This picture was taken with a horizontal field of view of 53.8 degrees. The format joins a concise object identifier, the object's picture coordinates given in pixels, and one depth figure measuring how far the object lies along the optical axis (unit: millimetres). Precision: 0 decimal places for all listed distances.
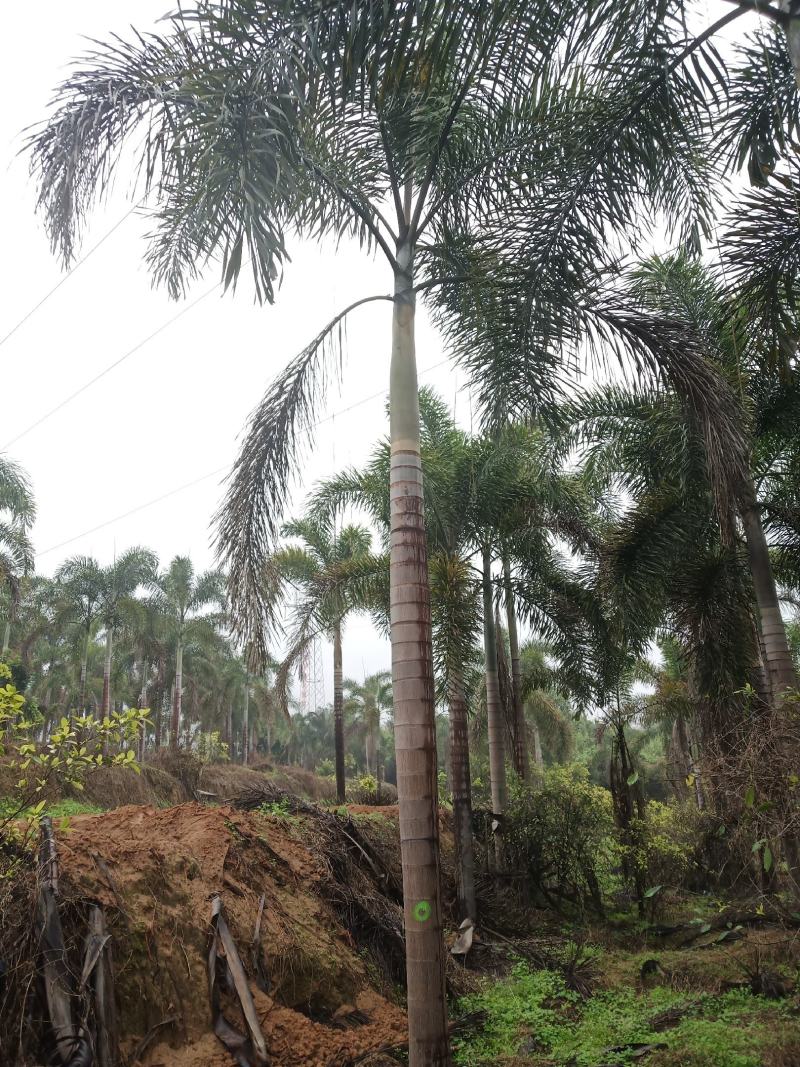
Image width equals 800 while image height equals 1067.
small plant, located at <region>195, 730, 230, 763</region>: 30516
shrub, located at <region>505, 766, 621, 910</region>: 13930
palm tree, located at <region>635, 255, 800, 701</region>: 9508
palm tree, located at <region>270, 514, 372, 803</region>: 14281
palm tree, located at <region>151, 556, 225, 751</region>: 36562
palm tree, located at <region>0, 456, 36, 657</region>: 22734
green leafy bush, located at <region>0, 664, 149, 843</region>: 5047
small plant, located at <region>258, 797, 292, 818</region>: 10676
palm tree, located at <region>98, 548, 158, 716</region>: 33406
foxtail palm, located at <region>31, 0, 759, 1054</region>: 5398
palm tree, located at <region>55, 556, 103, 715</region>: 33312
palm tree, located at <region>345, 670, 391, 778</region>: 56688
